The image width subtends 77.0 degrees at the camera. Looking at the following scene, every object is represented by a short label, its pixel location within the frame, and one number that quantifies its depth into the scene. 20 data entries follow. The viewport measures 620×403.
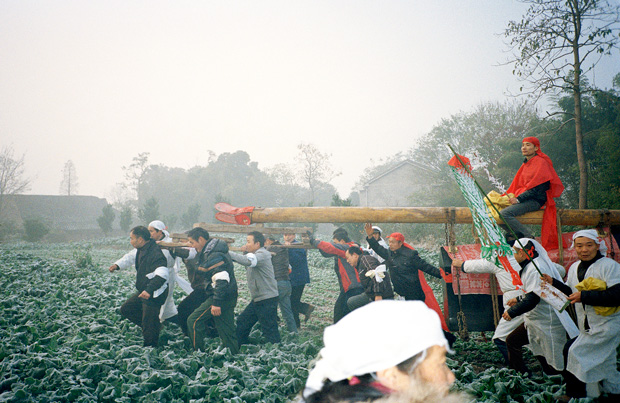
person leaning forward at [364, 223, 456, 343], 6.21
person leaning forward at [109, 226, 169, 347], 5.95
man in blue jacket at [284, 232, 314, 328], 8.14
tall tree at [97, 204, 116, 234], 26.16
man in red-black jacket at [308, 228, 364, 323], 7.02
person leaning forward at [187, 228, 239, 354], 5.72
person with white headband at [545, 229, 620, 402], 3.96
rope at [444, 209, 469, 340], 5.84
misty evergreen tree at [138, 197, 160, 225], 26.89
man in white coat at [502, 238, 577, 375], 4.36
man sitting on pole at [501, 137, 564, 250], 5.37
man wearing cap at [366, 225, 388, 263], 7.06
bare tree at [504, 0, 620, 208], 12.84
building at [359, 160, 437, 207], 28.73
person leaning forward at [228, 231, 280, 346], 6.39
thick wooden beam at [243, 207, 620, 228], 5.71
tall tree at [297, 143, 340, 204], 37.62
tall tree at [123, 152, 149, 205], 35.84
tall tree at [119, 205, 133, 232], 26.59
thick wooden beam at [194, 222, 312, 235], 7.03
